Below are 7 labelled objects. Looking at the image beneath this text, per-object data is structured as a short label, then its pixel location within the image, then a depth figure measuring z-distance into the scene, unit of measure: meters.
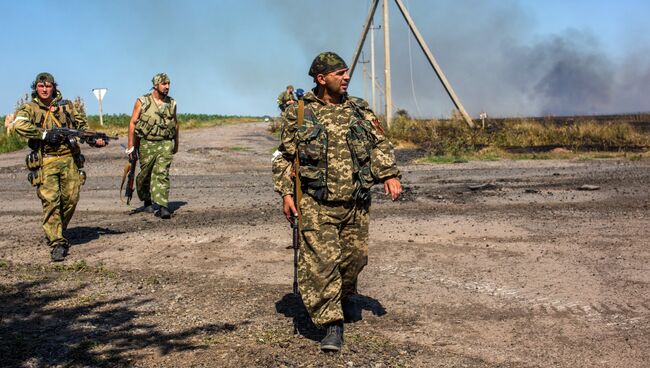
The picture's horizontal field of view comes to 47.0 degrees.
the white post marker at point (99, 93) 31.86
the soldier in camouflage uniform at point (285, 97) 18.72
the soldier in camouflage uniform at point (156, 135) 10.48
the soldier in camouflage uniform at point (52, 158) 7.98
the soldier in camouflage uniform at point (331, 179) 4.97
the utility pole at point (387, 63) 26.38
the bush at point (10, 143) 24.47
